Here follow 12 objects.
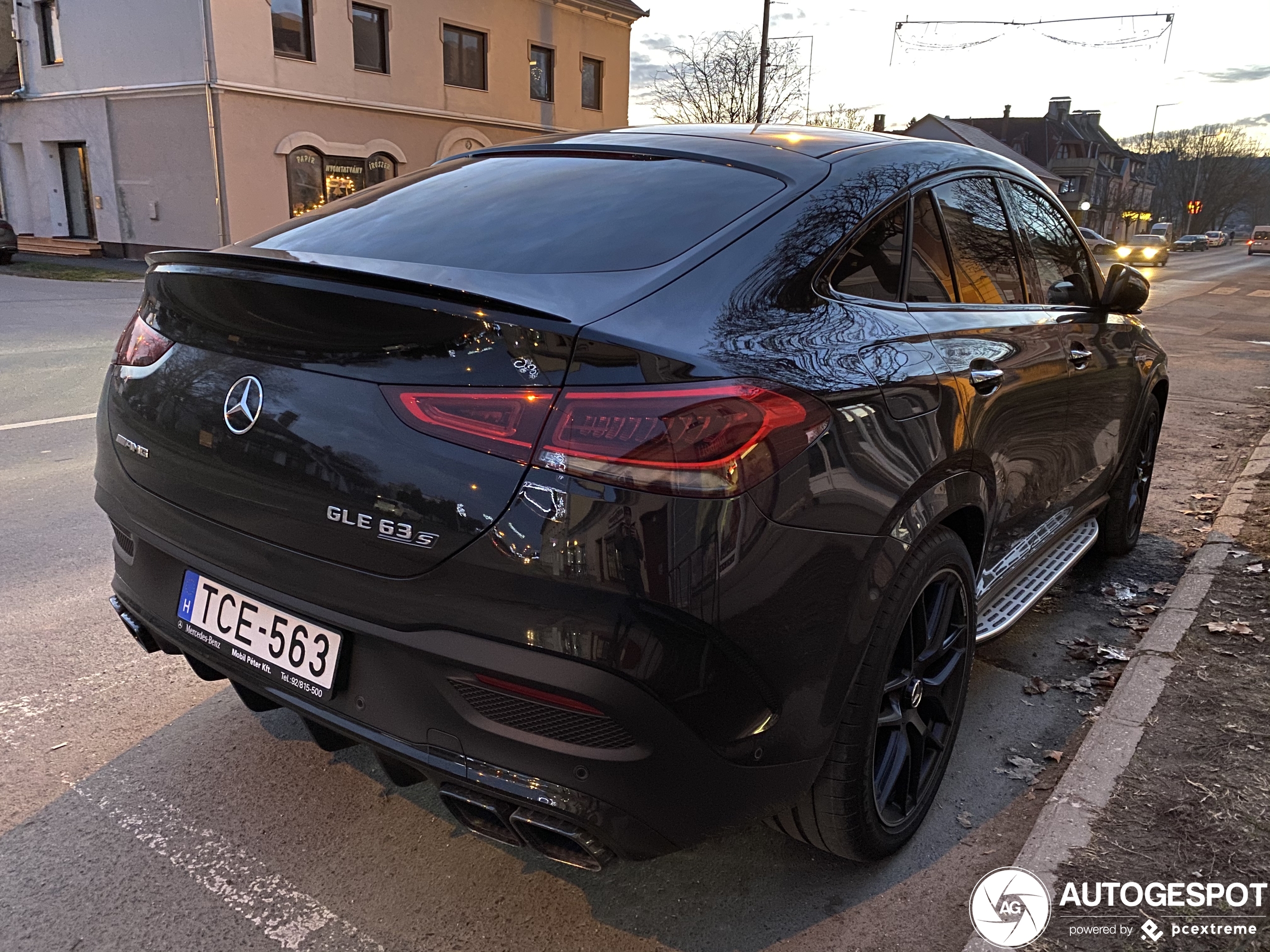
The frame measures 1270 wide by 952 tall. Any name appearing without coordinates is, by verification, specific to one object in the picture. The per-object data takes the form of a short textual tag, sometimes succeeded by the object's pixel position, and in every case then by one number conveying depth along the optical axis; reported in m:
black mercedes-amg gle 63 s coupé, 1.69
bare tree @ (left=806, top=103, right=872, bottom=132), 42.88
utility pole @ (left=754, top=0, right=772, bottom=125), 22.40
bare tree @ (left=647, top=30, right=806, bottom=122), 33.88
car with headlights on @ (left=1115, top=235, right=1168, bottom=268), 41.22
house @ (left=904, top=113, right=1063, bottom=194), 64.50
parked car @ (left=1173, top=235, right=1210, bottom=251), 74.62
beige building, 21.58
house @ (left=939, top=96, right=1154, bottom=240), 82.31
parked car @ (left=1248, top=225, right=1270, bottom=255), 65.50
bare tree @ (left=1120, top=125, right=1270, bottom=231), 105.31
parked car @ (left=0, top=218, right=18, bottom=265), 21.22
